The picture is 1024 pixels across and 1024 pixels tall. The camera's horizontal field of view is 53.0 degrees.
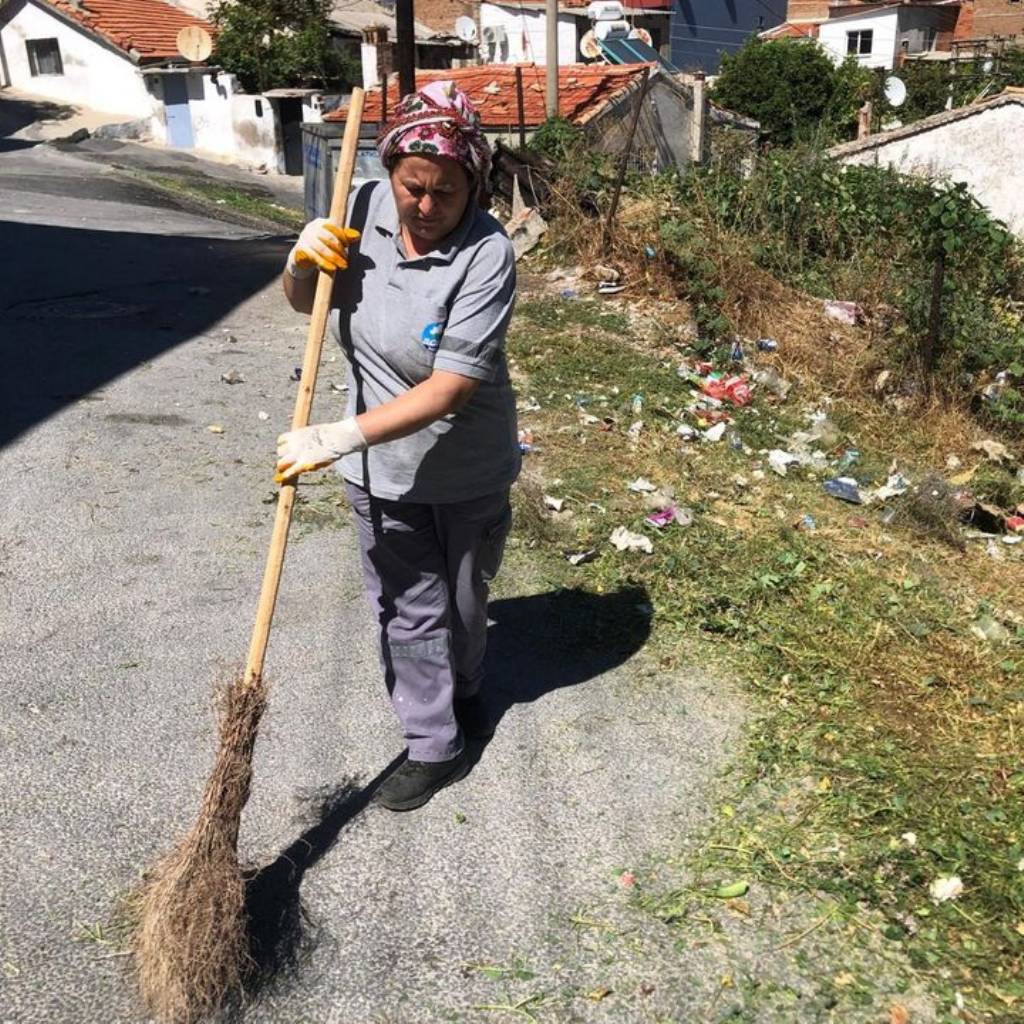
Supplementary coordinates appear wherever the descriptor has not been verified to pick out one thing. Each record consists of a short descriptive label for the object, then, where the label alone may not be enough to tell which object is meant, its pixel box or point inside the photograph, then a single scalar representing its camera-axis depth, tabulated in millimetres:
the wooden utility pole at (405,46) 11422
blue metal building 35156
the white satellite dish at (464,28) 26031
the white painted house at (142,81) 21859
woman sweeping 2182
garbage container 10609
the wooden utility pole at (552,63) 14143
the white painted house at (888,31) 35062
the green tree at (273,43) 22672
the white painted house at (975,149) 14336
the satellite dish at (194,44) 22234
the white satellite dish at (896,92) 22734
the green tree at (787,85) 24391
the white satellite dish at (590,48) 23016
